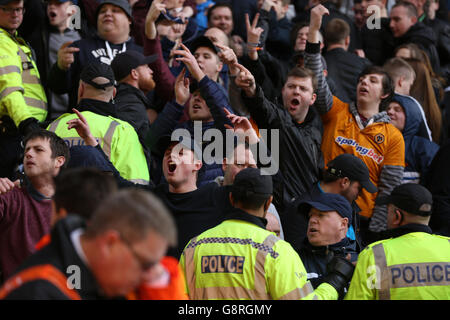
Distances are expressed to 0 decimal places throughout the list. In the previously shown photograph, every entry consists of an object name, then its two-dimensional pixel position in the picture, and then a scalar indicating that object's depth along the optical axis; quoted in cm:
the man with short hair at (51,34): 1579
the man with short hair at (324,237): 1050
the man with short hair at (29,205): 962
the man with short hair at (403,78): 1633
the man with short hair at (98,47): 1410
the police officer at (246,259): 842
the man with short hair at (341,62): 1683
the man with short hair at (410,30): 1989
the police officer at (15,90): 1297
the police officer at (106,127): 1171
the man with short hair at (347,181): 1227
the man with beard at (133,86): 1339
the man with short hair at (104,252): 533
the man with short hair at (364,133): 1412
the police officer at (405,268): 922
